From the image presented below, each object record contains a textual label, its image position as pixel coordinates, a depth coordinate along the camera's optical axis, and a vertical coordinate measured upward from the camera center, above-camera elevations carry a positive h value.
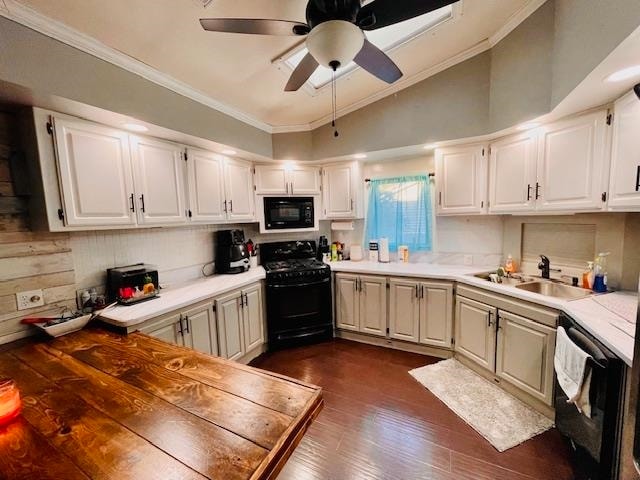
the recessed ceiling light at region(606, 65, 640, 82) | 1.34 +0.73
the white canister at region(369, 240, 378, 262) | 3.49 -0.46
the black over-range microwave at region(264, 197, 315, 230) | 3.28 +0.09
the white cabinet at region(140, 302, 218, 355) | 1.85 -0.82
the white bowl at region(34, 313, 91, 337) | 1.53 -0.61
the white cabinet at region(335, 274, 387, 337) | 2.98 -1.04
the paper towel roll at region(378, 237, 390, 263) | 3.40 -0.45
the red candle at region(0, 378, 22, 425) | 0.86 -0.59
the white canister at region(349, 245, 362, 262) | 3.58 -0.50
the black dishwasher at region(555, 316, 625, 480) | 1.24 -1.03
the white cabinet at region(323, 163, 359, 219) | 3.33 +0.37
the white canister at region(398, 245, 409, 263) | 3.33 -0.49
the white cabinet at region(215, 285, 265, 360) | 2.38 -1.01
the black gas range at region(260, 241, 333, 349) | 2.94 -1.00
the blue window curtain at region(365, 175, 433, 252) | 3.23 +0.05
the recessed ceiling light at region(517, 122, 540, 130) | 2.08 +0.72
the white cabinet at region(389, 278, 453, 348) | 2.66 -1.04
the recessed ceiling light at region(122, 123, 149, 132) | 1.89 +0.74
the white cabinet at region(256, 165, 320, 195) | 3.24 +0.52
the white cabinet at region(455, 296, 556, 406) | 1.84 -1.09
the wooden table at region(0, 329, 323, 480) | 0.71 -0.67
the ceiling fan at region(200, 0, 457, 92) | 1.21 +0.98
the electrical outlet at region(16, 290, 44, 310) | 1.61 -0.46
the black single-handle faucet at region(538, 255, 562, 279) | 2.30 -0.51
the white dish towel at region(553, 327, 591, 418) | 1.32 -0.90
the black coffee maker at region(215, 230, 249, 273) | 2.94 -0.36
